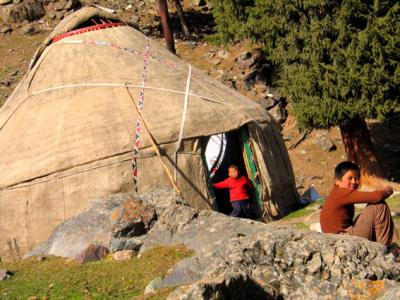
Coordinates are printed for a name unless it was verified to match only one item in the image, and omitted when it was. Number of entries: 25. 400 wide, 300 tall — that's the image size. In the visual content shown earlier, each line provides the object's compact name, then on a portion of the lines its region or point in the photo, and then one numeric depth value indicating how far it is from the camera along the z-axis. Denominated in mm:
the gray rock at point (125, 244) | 6699
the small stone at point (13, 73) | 23312
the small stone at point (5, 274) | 6246
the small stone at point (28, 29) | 27031
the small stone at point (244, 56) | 23828
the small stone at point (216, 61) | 24327
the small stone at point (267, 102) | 20812
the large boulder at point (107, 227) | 6824
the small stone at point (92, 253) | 6722
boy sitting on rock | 5031
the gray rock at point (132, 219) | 6902
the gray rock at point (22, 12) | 27719
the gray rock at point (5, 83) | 22500
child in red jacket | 9602
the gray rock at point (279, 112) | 20703
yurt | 8680
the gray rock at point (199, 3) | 30334
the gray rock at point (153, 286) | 4730
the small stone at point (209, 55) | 25078
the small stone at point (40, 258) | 7202
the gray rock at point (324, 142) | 18766
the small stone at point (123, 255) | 6426
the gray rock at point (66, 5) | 28578
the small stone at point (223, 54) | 24838
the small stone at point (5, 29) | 26734
